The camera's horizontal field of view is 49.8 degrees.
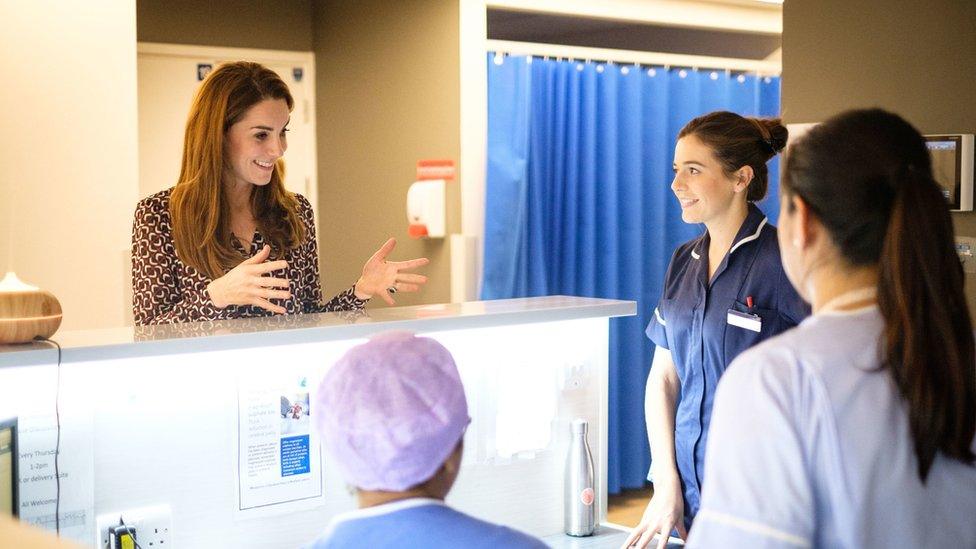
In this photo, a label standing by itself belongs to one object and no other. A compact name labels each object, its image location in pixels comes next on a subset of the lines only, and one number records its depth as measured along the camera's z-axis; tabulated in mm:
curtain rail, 4551
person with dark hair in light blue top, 1075
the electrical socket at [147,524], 1916
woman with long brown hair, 2389
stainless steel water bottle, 2475
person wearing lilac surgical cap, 1130
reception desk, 1850
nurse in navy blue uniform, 2309
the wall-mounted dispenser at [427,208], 4516
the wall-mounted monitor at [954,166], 2898
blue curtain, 4551
